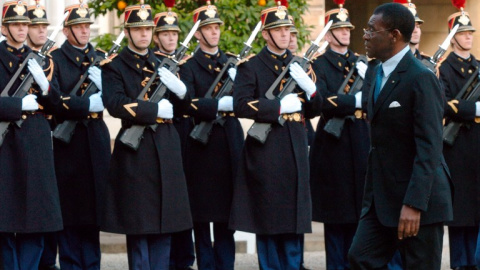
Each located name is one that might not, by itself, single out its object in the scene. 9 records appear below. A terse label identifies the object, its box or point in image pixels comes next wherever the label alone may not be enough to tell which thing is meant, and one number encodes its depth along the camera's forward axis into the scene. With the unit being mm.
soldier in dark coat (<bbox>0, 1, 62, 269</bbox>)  18078
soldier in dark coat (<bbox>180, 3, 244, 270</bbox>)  19984
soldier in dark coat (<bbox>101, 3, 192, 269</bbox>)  17797
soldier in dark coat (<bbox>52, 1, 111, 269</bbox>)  19391
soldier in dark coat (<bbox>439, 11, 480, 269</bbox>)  20594
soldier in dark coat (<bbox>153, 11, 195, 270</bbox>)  20578
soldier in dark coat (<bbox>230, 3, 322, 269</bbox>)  18672
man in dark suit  13062
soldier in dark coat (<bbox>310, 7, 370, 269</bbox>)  20312
